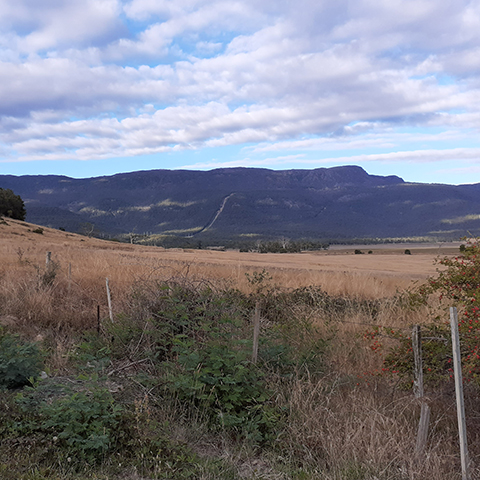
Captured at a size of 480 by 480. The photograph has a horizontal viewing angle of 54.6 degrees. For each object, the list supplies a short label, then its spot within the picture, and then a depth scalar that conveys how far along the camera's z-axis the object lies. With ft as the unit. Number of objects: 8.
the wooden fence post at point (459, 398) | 13.78
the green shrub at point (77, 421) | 14.62
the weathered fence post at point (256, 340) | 20.54
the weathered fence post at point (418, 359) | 17.10
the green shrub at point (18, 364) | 19.28
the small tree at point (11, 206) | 237.86
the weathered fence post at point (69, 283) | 38.01
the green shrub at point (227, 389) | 17.54
